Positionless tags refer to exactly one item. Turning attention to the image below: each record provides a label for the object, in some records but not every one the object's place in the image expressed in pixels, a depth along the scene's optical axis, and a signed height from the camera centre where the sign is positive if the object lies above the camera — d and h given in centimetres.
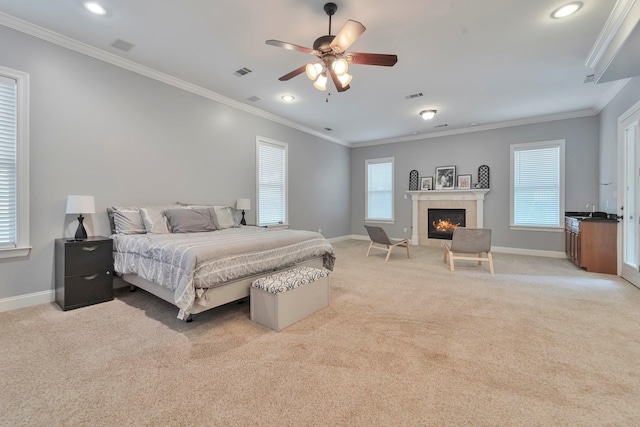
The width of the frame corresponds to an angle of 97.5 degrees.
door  374 +33
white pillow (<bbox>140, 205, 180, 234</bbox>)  352 -12
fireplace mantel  658 +39
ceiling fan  238 +145
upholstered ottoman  247 -80
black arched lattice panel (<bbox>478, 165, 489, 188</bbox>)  655 +88
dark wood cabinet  435 -48
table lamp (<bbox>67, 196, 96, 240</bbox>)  304 +3
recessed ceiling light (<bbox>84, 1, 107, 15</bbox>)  262 +193
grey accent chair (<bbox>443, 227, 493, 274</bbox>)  457 -47
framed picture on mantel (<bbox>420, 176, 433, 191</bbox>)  729 +79
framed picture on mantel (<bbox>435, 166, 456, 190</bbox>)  698 +91
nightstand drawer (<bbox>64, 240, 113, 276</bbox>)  293 -51
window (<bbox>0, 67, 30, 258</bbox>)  287 +48
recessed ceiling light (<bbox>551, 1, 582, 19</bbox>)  255 +192
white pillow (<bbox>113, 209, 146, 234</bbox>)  344 -15
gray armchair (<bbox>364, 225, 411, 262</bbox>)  554 -56
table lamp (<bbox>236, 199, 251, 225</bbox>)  496 +13
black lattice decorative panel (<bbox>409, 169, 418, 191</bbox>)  749 +89
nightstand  292 -67
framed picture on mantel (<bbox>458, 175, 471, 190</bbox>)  680 +77
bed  241 -47
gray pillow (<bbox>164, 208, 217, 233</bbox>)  367 -13
